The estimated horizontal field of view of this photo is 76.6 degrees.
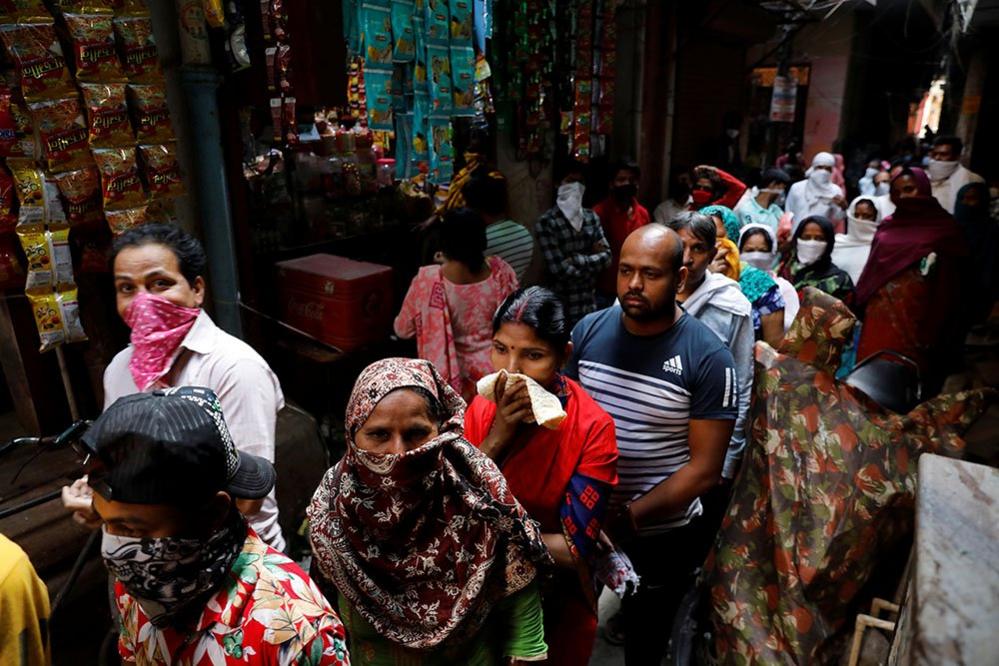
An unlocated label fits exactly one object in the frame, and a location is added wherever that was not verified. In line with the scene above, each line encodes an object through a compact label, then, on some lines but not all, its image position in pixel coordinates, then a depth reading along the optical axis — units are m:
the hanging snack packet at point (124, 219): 2.80
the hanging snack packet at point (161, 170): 2.91
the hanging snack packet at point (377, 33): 3.60
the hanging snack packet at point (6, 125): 2.50
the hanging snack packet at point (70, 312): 2.75
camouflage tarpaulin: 1.89
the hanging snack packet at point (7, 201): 2.56
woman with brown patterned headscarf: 1.56
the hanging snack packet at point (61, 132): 2.58
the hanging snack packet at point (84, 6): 2.57
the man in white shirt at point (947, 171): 6.87
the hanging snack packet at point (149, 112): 2.85
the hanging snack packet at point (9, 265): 2.63
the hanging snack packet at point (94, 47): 2.59
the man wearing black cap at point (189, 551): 1.17
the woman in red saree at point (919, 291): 4.48
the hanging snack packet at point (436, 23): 3.92
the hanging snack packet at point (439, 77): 4.01
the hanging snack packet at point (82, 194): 2.69
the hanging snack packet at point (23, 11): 2.45
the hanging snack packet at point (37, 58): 2.47
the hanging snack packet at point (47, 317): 2.69
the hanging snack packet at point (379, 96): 3.69
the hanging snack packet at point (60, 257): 2.69
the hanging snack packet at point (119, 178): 2.73
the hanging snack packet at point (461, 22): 4.09
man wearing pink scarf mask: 1.98
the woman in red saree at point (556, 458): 1.81
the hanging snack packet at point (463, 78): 4.17
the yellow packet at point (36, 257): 2.63
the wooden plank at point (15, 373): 3.01
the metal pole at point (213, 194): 3.15
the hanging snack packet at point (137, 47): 2.77
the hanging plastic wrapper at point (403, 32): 3.75
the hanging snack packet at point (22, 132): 2.57
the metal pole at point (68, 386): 3.06
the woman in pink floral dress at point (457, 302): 3.32
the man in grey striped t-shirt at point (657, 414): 2.29
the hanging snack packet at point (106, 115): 2.66
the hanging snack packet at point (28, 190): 2.59
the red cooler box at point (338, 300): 4.04
